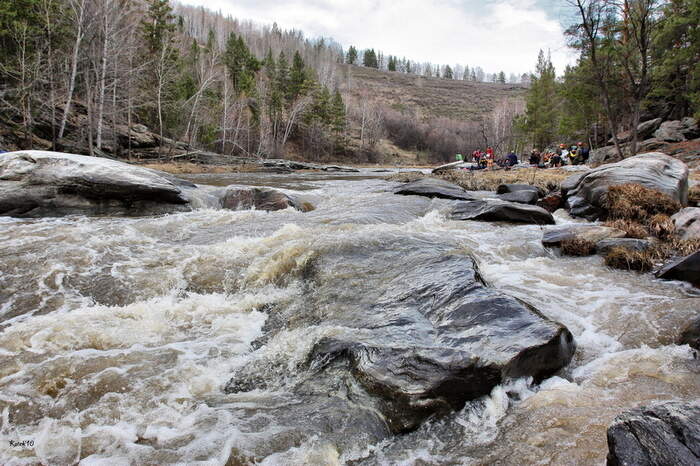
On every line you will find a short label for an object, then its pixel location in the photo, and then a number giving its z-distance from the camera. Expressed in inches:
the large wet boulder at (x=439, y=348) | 118.9
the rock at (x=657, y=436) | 76.0
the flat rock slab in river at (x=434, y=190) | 518.3
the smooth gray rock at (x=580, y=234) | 291.7
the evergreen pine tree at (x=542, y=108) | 1695.4
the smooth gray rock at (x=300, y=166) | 1339.8
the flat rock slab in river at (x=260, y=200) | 419.8
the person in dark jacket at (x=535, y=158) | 1012.1
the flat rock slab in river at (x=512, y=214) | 386.6
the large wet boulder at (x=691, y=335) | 143.9
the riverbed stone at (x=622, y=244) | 267.1
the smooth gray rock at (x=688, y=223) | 281.6
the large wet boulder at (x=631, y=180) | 391.9
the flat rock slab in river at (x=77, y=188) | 340.5
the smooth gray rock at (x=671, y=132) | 949.8
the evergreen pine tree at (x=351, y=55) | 5128.0
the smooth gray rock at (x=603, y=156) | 967.0
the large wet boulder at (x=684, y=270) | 212.4
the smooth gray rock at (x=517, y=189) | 543.8
